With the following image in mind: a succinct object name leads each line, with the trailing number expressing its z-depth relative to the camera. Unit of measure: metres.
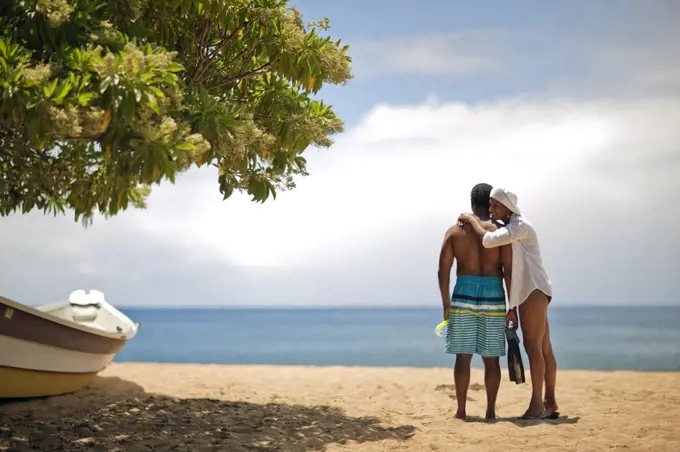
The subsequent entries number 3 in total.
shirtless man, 7.45
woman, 7.36
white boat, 7.89
